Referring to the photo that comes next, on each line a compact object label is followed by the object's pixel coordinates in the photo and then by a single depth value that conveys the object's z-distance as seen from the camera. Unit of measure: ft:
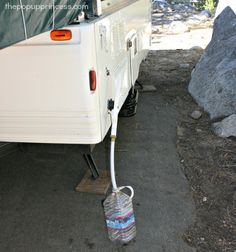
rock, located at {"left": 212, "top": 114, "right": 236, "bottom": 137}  14.44
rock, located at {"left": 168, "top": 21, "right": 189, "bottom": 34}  37.04
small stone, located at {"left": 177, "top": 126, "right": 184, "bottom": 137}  15.49
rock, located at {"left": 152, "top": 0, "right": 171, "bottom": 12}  51.37
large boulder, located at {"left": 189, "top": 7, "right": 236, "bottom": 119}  15.94
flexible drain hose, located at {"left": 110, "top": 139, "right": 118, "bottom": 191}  9.12
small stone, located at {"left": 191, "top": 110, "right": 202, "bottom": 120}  16.86
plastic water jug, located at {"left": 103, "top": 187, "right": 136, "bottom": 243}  9.05
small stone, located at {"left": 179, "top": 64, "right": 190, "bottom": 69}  24.57
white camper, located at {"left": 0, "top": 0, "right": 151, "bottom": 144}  8.41
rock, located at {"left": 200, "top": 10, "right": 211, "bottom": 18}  43.55
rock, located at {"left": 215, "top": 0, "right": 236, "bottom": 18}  21.80
